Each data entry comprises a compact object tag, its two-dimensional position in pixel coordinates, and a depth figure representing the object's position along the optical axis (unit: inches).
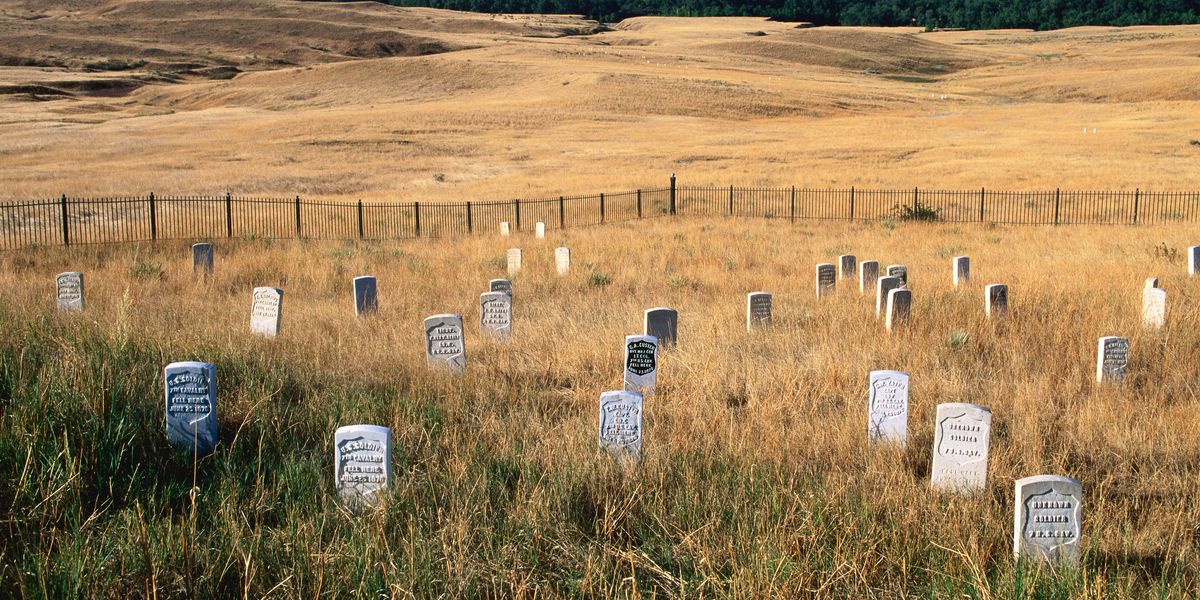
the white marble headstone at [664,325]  383.2
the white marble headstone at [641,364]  309.7
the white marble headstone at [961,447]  224.7
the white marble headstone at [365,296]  467.2
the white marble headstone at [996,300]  437.7
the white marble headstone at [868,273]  536.7
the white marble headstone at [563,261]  634.8
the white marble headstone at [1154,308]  404.8
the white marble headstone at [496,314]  408.5
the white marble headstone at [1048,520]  182.9
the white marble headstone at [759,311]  427.2
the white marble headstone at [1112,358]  324.8
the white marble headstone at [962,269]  565.3
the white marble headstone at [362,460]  206.4
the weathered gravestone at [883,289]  455.8
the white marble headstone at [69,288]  458.6
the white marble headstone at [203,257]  615.8
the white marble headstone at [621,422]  237.8
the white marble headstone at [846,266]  589.6
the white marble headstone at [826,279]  530.6
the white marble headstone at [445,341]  336.5
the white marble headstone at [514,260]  642.0
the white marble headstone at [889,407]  259.1
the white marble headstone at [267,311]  406.3
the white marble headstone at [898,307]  406.3
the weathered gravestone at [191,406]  230.4
